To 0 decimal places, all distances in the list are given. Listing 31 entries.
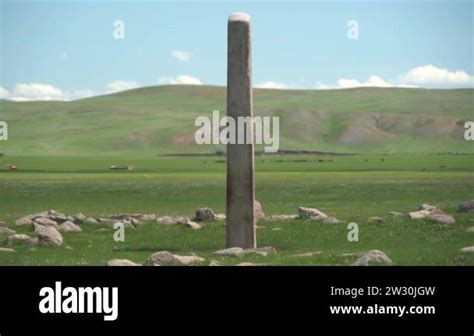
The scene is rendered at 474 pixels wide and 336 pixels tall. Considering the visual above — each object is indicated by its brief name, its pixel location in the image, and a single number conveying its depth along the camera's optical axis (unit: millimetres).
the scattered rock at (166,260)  22703
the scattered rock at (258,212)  35406
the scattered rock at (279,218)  34656
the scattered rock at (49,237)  27938
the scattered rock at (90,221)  33125
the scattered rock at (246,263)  22269
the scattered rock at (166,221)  34031
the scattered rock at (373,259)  21972
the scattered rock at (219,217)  35344
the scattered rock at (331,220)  33312
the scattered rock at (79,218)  33428
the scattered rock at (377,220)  33375
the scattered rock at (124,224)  32794
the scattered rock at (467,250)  24648
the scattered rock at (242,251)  25484
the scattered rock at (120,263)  22500
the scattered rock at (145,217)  35562
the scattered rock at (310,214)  34250
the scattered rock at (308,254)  24550
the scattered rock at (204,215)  35125
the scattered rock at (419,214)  34022
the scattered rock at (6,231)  30197
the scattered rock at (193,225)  32594
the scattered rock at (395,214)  35506
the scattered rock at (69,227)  31270
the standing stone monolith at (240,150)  25828
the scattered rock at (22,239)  27938
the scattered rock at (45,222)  31889
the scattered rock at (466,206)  36438
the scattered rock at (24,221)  32406
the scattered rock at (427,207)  36319
